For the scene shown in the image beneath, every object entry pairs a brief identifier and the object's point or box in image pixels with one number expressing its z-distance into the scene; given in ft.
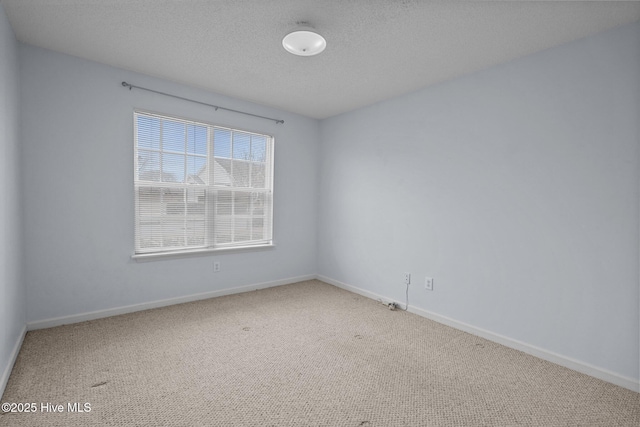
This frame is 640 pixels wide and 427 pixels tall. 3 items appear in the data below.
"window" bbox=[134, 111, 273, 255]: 10.77
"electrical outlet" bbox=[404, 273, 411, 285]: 11.47
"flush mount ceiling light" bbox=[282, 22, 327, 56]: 7.25
